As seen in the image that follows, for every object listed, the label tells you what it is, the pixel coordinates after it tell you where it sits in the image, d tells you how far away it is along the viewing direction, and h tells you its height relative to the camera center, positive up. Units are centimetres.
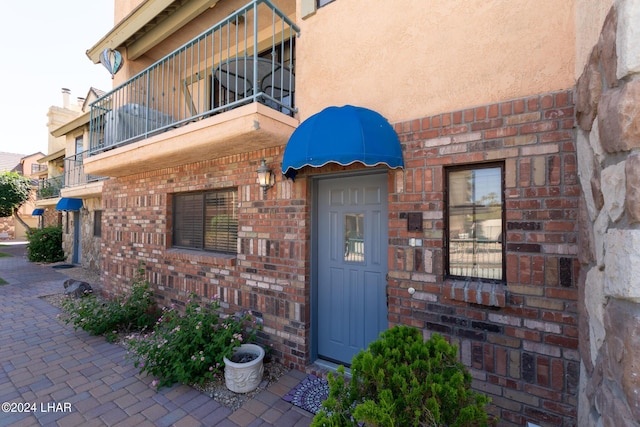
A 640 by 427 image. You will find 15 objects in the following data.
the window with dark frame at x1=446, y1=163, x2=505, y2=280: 264 -4
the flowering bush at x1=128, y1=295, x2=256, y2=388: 344 -165
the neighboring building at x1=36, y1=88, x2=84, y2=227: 1573 +311
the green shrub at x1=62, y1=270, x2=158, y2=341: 489 -174
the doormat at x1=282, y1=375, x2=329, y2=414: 305 -200
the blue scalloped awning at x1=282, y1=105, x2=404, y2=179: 268 +74
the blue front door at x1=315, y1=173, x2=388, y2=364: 339 -58
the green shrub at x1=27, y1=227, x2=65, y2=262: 1409 -149
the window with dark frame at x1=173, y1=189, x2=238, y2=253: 470 -7
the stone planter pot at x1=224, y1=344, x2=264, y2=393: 328 -183
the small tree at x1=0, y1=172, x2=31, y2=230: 1783 +147
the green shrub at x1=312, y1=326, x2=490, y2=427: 160 -104
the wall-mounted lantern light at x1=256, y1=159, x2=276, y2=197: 387 +55
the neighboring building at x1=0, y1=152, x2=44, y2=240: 2844 -33
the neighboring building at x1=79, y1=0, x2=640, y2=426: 223 +26
